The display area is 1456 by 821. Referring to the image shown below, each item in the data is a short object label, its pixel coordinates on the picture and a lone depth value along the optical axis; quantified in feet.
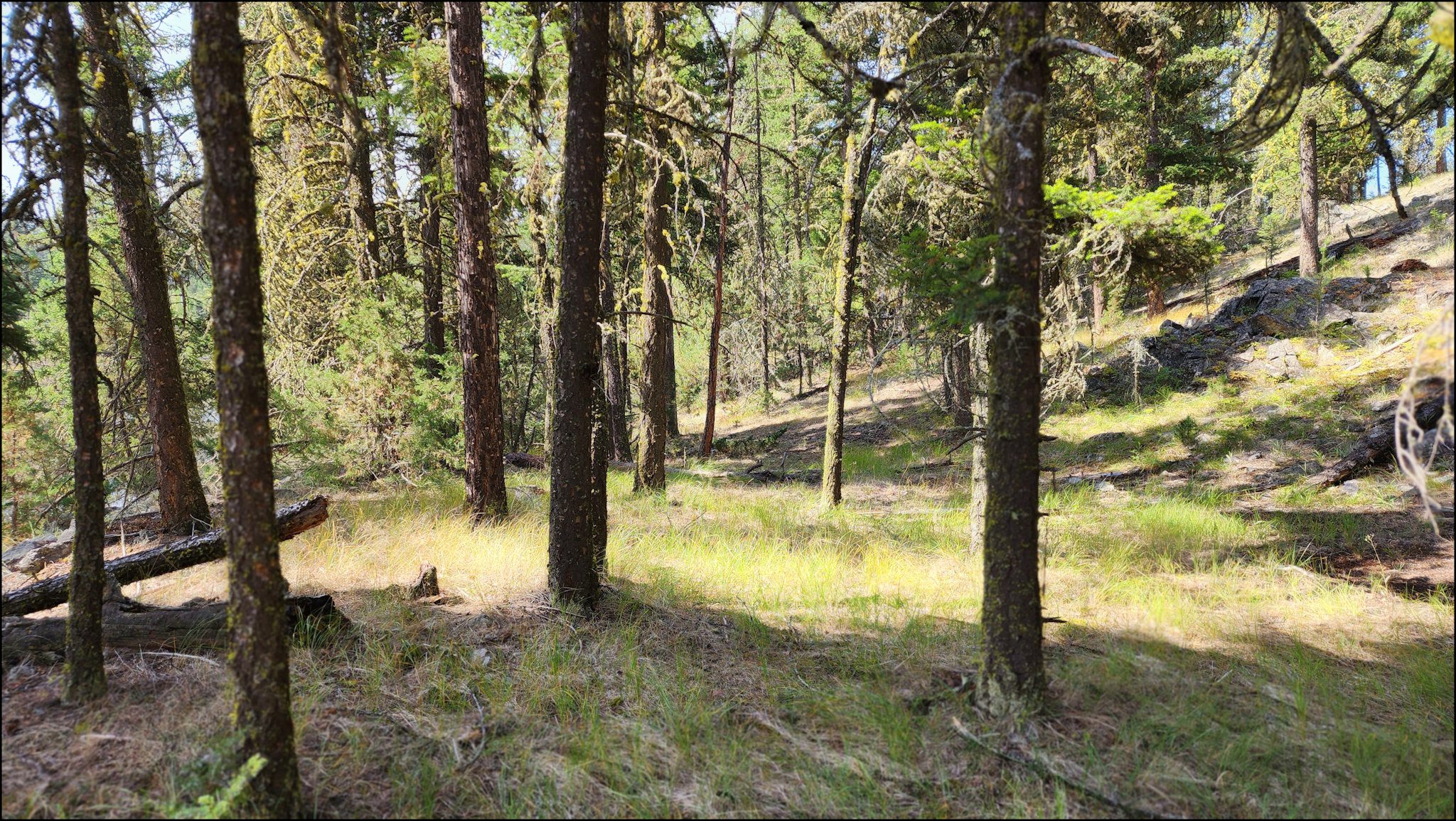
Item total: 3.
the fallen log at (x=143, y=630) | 13.41
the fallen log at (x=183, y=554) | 16.94
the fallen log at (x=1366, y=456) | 33.47
